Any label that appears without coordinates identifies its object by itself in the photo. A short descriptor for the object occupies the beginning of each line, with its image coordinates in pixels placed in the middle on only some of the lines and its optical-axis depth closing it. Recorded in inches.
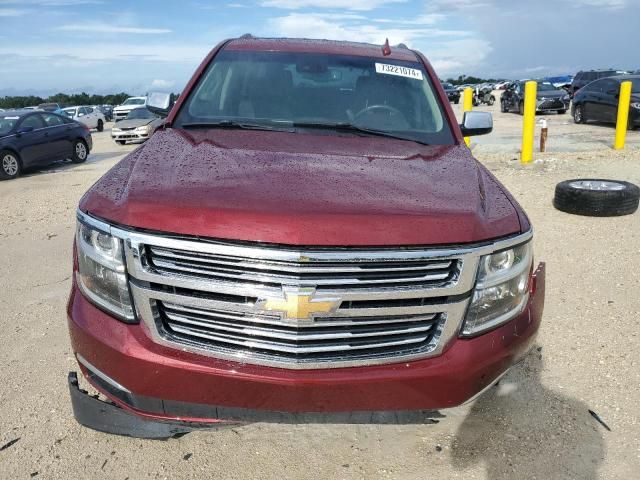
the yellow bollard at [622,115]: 489.1
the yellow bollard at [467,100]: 482.3
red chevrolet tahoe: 75.2
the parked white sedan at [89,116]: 1193.4
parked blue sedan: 487.2
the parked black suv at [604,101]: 631.8
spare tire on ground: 256.4
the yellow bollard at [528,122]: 424.5
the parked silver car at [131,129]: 764.6
